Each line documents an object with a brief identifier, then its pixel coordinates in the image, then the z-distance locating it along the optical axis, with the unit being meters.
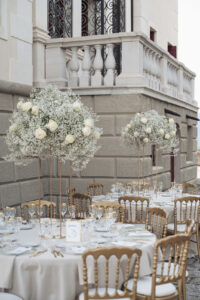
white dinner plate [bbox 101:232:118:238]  4.63
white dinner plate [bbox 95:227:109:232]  4.88
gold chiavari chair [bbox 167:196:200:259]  6.73
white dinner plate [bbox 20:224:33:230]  5.07
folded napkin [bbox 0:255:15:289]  3.93
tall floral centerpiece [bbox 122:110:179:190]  7.65
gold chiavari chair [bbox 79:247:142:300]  3.49
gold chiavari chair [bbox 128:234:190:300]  3.75
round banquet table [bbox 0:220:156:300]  3.90
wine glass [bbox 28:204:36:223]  5.02
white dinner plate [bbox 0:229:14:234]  4.84
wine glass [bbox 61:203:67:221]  4.92
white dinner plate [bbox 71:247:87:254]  4.01
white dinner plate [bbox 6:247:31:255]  4.01
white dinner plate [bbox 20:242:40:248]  4.25
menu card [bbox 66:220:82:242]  4.38
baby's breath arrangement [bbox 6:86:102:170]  4.34
